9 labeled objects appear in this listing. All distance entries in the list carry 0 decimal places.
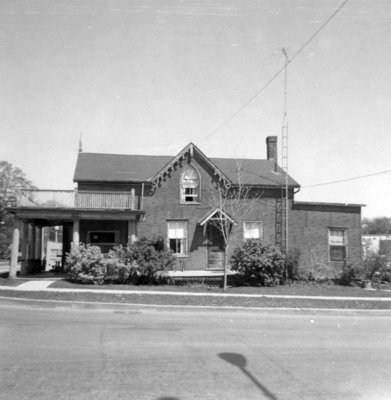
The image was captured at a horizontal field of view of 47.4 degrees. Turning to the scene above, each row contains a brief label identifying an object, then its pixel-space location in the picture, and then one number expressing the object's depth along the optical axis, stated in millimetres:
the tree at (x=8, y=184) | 74562
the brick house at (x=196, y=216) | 24828
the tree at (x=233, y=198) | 24703
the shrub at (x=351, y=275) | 21922
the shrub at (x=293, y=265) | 21656
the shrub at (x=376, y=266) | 22109
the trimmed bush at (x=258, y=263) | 19500
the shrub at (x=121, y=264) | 18891
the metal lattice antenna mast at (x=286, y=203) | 25131
